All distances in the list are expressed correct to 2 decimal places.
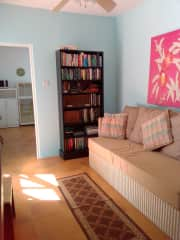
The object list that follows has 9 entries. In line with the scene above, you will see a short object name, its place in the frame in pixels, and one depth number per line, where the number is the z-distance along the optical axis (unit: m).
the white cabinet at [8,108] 6.23
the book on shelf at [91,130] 3.64
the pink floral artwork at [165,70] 2.64
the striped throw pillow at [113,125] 3.08
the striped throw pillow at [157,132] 2.31
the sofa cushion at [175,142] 2.21
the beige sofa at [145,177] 1.69
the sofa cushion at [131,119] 3.06
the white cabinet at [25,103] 6.47
